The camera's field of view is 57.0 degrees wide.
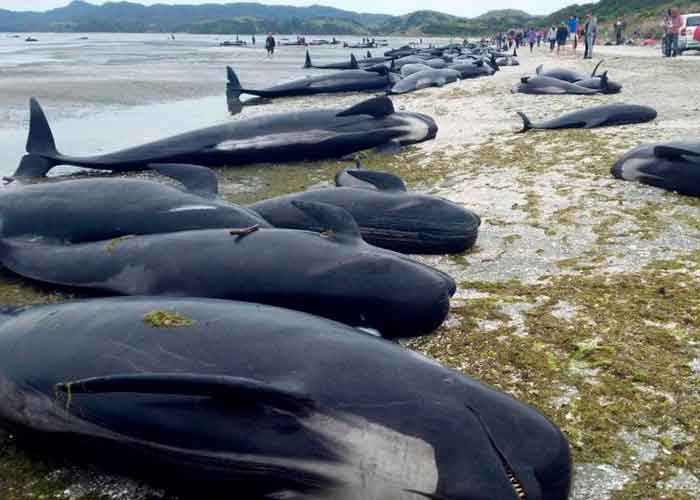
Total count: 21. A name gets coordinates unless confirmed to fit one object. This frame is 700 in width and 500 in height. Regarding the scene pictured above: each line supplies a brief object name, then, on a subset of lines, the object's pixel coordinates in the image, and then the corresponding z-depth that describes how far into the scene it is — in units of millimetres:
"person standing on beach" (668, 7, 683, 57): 30233
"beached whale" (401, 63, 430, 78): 24719
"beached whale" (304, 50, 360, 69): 26180
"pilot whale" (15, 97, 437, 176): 8406
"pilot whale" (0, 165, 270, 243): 5094
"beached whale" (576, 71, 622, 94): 16672
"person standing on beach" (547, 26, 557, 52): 51328
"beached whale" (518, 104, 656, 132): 11445
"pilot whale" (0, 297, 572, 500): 2418
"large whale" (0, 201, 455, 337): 3965
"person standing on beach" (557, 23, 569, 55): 43594
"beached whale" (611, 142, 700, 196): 6949
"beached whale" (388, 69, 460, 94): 20422
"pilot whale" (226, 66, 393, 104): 18297
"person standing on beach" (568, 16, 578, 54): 42531
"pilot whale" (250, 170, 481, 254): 5500
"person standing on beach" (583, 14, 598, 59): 31594
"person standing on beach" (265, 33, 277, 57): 49825
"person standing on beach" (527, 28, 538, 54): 56634
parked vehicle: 31906
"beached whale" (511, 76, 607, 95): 16973
